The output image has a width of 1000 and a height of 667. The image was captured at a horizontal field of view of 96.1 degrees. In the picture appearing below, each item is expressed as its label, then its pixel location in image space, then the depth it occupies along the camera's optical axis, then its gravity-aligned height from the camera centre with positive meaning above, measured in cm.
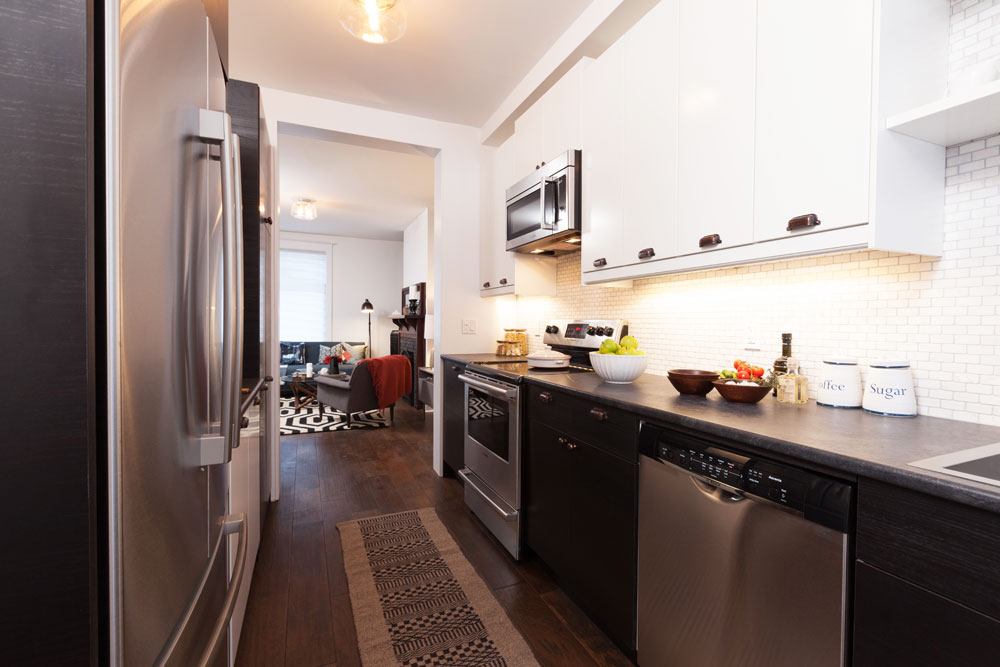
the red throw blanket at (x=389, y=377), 486 -57
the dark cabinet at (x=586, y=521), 149 -75
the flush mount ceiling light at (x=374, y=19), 198 +138
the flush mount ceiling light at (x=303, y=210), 559 +144
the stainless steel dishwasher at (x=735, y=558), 92 -56
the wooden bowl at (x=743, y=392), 141 -20
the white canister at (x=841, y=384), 135 -17
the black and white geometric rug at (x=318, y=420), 489 -112
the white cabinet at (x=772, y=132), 112 +61
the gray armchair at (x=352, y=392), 473 -73
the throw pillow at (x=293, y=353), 737 -47
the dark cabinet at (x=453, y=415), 301 -63
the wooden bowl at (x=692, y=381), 157 -19
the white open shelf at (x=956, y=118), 97 +50
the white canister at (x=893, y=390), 123 -17
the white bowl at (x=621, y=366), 187 -17
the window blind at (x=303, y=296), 782 +51
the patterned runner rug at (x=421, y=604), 161 -117
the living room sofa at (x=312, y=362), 648 -59
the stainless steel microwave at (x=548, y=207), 236 +68
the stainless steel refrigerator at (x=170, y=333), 58 -1
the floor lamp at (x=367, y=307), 783 +32
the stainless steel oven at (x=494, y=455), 221 -71
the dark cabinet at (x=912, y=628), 71 -51
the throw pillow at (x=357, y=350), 742 -41
